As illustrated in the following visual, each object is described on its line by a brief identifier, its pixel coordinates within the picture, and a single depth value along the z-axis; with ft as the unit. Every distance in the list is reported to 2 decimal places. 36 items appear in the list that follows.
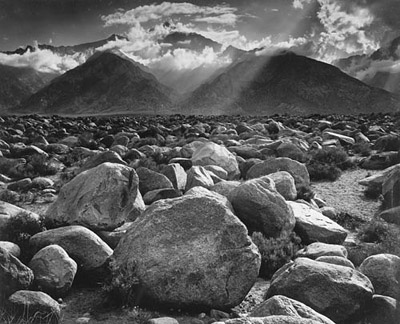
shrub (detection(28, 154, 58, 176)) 64.44
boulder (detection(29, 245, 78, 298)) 25.86
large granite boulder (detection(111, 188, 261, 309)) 24.76
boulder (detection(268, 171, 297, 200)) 44.39
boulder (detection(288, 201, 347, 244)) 35.83
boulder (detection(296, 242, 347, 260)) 29.84
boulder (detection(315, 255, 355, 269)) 27.35
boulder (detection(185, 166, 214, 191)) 44.93
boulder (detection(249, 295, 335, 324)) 18.71
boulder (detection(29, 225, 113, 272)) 28.45
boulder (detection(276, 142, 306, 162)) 70.19
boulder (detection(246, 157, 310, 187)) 52.29
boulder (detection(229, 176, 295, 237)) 34.53
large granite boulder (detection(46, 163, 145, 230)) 33.83
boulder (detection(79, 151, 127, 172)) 51.73
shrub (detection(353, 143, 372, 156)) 77.46
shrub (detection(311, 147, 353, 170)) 66.57
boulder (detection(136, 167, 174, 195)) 46.03
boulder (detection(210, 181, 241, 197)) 40.93
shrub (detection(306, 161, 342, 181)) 60.64
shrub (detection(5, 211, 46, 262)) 30.81
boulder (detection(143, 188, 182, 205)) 42.39
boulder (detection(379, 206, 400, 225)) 41.57
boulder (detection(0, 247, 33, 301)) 23.86
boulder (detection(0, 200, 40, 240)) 31.84
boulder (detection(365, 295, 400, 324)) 23.36
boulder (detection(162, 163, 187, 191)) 48.67
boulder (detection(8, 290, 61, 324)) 22.08
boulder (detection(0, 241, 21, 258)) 28.49
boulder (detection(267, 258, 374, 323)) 23.71
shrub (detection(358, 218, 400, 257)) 34.09
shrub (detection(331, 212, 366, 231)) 42.63
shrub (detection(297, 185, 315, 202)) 47.52
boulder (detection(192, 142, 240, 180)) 56.18
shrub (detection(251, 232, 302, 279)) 31.50
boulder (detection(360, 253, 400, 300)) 26.00
